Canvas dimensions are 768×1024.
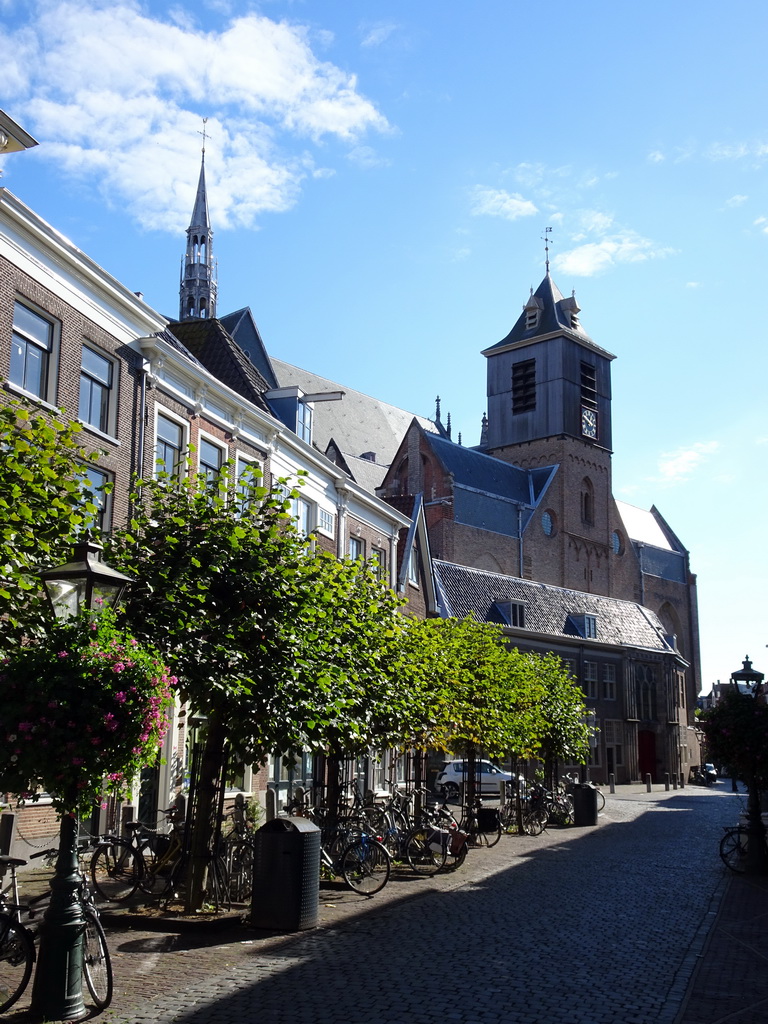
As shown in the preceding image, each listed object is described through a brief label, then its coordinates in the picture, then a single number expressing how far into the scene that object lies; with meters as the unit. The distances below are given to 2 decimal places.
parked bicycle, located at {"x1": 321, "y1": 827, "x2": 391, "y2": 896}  13.78
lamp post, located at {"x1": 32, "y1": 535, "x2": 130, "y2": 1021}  7.37
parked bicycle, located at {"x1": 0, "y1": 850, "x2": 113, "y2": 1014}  7.48
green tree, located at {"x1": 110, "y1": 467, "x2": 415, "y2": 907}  11.37
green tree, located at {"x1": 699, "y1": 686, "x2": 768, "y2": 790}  18.11
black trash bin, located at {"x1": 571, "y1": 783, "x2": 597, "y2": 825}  27.73
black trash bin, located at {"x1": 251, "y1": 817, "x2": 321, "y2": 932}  11.16
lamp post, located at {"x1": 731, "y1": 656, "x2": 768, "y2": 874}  17.47
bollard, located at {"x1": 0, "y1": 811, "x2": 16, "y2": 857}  13.38
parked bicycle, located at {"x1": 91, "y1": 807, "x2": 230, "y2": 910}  12.15
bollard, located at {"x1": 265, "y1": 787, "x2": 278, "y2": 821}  20.88
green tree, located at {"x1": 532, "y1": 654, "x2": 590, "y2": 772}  27.55
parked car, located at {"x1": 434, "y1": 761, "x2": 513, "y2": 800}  38.84
